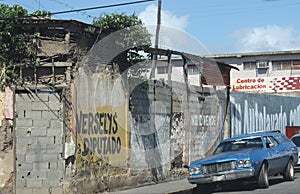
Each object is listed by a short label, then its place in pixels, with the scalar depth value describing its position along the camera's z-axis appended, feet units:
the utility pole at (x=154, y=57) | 59.11
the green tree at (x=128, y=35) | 53.01
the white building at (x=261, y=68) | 144.36
